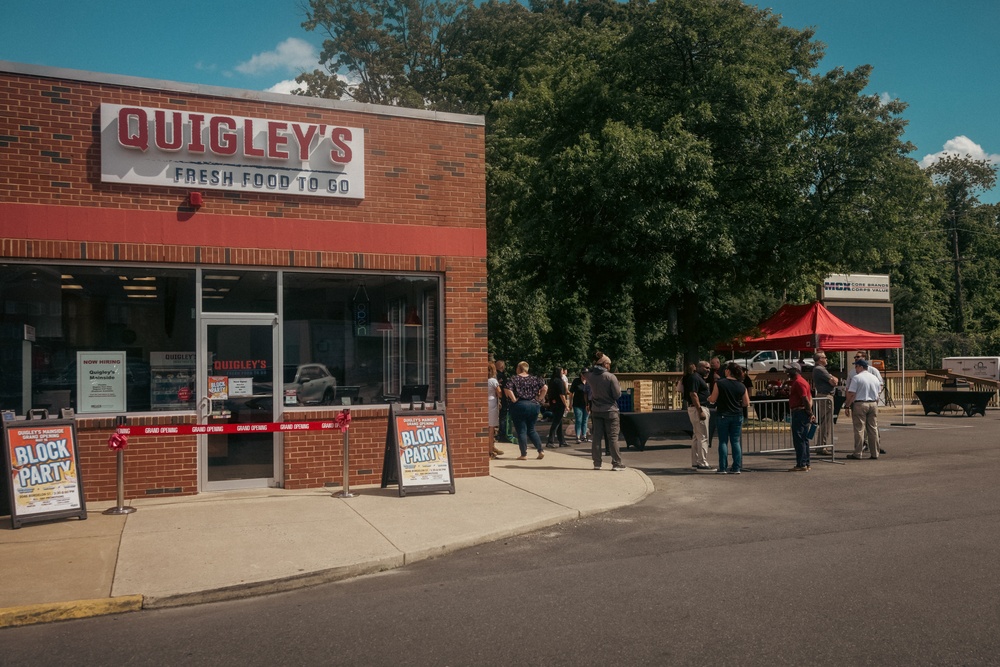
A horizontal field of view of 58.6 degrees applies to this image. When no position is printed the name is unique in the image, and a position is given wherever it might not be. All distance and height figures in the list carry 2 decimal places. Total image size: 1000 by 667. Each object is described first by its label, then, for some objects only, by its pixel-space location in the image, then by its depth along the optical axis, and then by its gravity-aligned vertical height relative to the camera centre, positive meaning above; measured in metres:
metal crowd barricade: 15.92 -1.14
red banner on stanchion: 10.85 -0.53
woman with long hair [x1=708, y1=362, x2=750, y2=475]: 13.61 -0.51
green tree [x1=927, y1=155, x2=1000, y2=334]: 63.44 +11.91
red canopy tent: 21.88 +0.95
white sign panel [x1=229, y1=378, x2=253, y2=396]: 11.91 -0.03
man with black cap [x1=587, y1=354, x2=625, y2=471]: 13.72 -0.45
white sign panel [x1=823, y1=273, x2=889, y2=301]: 34.44 +3.28
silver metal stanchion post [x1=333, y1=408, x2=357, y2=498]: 11.29 -0.58
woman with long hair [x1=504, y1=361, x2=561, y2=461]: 15.54 -0.45
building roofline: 11.01 +3.89
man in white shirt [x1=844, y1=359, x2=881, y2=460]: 15.73 -0.60
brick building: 11.00 +1.52
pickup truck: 45.93 +0.67
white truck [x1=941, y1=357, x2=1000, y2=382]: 33.69 +0.09
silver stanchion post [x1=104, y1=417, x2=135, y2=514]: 10.16 -0.83
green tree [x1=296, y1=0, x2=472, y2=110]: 48.69 +18.58
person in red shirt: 13.82 -0.62
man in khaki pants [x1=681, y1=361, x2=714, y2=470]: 14.41 -0.92
